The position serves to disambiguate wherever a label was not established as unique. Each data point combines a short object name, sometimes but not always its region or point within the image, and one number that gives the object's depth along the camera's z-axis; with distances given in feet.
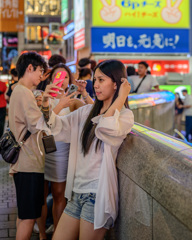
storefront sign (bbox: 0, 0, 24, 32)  41.22
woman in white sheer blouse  9.74
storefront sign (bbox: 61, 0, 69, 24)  103.71
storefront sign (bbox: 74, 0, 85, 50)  54.24
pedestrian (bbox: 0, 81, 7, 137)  31.63
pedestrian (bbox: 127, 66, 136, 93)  33.14
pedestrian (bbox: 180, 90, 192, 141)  43.09
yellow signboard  50.96
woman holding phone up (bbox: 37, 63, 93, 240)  13.65
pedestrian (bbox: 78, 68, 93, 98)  20.83
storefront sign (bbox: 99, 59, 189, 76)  54.70
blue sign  51.16
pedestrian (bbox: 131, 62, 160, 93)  32.04
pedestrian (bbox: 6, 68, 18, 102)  30.94
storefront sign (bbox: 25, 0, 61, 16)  182.09
